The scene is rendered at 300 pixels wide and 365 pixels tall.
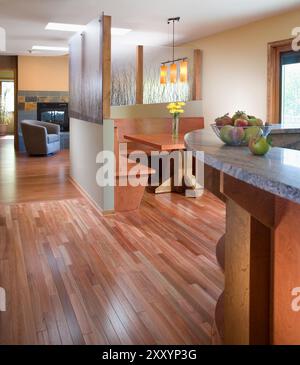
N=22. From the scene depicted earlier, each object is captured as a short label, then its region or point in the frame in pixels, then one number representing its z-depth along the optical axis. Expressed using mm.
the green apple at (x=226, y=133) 1840
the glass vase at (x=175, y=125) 5656
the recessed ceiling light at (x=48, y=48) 8625
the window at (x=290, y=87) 5266
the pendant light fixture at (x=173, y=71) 5633
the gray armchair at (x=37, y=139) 9031
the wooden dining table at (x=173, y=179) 5625
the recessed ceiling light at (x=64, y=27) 6113
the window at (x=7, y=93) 14773
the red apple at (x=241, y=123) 1873
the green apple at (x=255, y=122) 1909
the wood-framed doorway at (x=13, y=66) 10273
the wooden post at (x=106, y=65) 4305
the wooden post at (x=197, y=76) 7141
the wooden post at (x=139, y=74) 7117
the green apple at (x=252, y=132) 1784
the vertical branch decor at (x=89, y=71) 4406
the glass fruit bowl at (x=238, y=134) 1801
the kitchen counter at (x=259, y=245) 1274
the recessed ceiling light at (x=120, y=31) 6262
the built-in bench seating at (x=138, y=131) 4859
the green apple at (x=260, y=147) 1548
